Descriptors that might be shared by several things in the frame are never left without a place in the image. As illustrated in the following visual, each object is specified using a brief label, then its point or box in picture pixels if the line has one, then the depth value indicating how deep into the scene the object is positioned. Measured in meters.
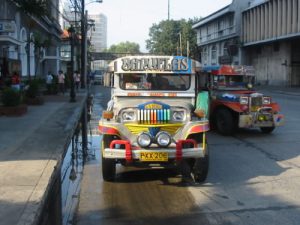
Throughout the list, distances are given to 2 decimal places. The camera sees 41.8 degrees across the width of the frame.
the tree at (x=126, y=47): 132.96
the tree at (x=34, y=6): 7.91
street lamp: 20.78
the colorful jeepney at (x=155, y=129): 6.29
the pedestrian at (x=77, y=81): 35.38
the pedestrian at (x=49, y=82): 26.09
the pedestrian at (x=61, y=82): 27.97
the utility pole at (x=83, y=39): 30.77
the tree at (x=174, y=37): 80.49
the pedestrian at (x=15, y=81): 18.33
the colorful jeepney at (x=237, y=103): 10.61
